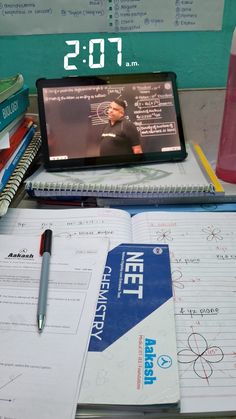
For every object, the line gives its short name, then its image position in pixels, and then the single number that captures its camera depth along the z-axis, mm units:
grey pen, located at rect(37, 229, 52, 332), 404
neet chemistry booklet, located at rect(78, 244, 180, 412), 331
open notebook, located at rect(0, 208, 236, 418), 348
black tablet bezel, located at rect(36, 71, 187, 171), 694
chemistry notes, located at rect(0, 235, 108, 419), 330
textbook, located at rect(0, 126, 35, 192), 576
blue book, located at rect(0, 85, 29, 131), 620
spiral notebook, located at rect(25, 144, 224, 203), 613
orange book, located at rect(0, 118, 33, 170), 609
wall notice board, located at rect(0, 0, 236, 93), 758
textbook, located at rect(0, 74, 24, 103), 620
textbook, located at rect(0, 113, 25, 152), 605
